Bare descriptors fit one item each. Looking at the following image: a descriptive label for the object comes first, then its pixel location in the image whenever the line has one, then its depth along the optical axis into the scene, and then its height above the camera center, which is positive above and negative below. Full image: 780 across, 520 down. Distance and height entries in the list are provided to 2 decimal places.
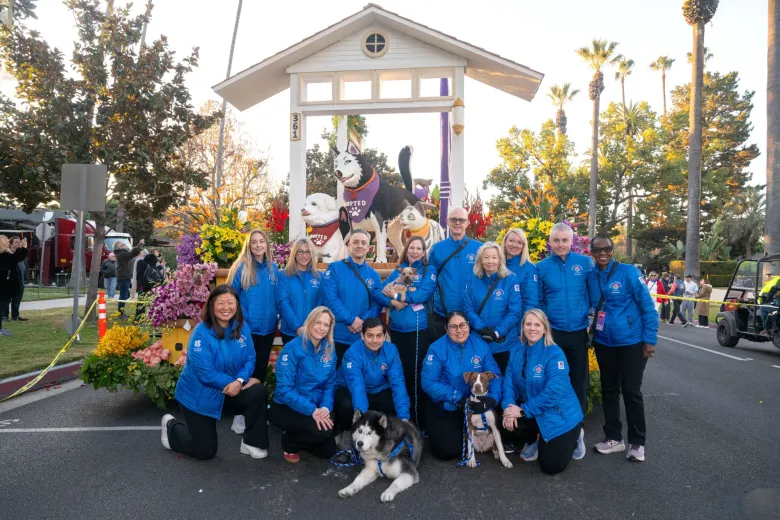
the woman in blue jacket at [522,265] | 4.89 +0.05
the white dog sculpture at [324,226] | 9.28 +0.74
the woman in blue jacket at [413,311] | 5.04 -0.41
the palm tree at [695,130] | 19.75 +5.42
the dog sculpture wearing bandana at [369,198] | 9.63 +1.31
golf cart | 10.90 -0.76
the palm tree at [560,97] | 44.06 +14.66
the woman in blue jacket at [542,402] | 4.18 -1.07
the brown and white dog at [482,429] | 4.34 -1.34
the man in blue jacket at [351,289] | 5.19 -0.21
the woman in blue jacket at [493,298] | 4.80 -0.26
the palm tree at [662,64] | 48.19 +19.19
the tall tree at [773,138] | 14.25 +3.71
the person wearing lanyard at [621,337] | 4.52 -0.57
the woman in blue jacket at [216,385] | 4.41 -1.01
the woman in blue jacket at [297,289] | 5.16 -0.22
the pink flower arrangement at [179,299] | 5.86 -0.37
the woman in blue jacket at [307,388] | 4.42 -1.04
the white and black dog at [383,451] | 3.85 -1.39
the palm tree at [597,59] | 34.94 +14.55
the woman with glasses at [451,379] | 4.51 -0.96
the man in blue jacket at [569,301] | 4.77 -0.27
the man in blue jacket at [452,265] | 5.18 +0.04
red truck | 22.67 +1.07
